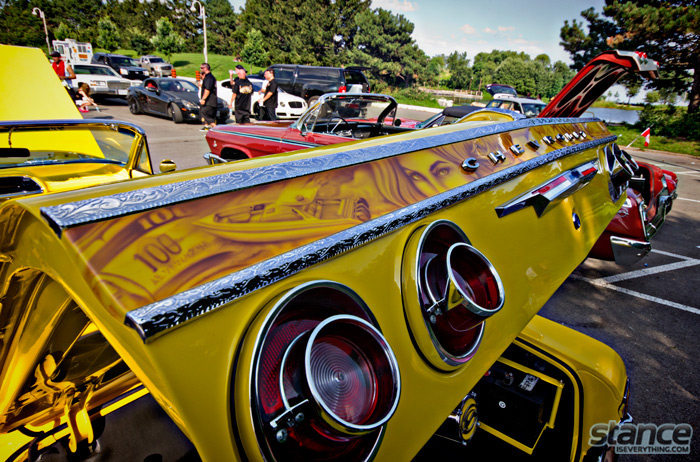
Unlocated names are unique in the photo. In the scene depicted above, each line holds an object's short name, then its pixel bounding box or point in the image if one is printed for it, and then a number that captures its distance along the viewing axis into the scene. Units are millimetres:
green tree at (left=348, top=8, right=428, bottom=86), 53469
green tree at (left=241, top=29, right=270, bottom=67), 39000
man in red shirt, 11273
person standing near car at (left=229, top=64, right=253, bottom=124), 8562
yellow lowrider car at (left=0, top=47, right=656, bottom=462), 666
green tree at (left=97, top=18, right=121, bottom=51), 44250
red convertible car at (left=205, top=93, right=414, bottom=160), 4316
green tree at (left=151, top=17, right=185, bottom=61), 39219
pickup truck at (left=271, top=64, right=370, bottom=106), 13500
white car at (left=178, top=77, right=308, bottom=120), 11469
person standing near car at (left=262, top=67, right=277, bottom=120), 8797
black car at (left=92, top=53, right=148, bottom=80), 19250
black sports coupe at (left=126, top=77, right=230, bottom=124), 11039
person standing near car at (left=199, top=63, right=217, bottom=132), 8805
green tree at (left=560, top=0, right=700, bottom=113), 17234
